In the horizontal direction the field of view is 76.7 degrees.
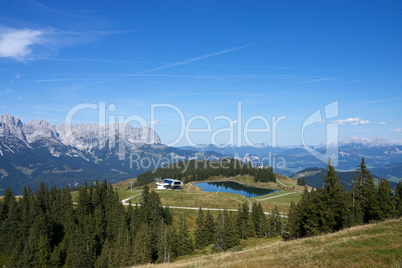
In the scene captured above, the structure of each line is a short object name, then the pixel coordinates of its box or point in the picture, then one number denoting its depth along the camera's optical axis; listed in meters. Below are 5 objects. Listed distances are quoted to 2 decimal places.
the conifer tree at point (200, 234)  77.00
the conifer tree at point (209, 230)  79.32
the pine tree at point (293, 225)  64.81
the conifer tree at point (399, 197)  70.36
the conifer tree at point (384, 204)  56.44
